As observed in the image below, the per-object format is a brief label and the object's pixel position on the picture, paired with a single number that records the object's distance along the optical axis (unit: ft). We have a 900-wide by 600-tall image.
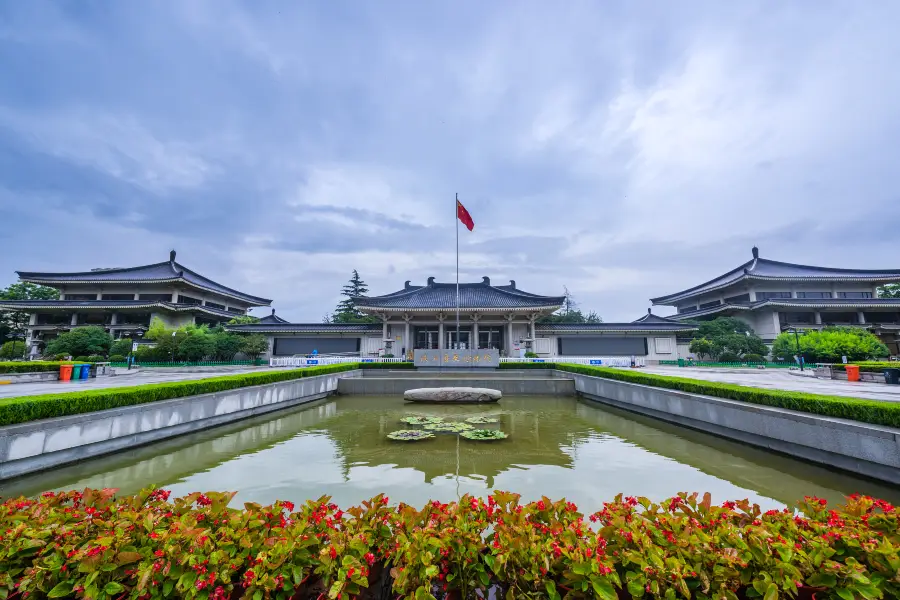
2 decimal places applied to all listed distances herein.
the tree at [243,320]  106.78
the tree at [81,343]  73.00
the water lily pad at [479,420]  25.87
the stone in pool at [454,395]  33.63
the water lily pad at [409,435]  21.18
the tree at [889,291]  122.52
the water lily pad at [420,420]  25.56
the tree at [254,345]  82.48
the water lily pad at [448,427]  23.45
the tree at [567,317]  128.87
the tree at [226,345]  79.00
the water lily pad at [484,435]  21.16
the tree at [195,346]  75.66
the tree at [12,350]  80.79
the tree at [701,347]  80.03
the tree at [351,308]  133.80
